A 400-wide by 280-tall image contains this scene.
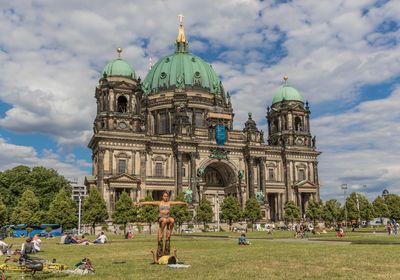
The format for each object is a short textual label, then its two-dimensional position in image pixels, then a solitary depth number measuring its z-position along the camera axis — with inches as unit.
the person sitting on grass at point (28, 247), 703.1
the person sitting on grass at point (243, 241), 1222.3
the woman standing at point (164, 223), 730.8
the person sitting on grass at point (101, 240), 1394.4
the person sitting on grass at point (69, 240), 1346.0
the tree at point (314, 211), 3117.6
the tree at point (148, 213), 2480.3
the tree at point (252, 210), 2864.2
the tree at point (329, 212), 3139.8
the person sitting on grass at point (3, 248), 915.8
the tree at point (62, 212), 2502.5
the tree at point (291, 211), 3052.4
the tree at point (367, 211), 3639.3
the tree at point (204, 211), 2716.5
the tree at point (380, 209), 3747.5
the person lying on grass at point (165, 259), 702.9
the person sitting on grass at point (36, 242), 985.8
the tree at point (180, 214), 2501.2
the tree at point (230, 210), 2778.1
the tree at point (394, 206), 3838.6
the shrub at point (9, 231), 2442.3
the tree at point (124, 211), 2389.0
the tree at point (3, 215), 2642.5
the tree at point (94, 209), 2332.7
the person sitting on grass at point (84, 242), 1321.4
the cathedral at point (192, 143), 2834.6
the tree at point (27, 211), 2598.4
